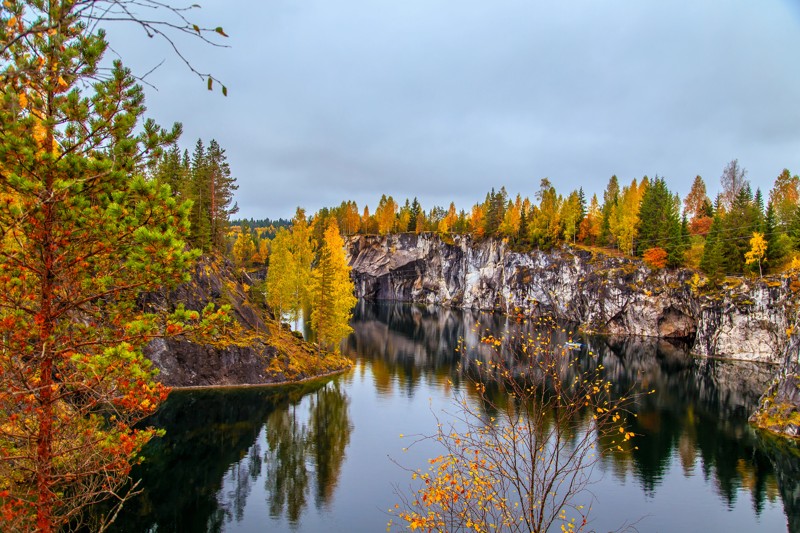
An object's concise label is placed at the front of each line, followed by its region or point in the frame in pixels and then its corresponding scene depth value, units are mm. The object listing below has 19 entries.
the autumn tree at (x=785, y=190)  93288
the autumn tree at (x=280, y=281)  55875
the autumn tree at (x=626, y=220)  83250
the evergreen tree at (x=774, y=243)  63812
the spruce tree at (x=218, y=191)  53062
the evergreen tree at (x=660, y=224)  75562
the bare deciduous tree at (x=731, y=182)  104625
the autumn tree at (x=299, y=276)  56809
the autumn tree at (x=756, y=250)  61656
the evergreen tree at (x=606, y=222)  92756
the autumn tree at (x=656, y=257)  77625
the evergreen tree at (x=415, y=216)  133625
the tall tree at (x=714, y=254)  67062
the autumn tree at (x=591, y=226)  94938
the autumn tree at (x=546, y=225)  99125
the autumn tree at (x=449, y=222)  128750
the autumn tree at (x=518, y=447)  9031
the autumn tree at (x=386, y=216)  134500
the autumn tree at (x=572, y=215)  95312
